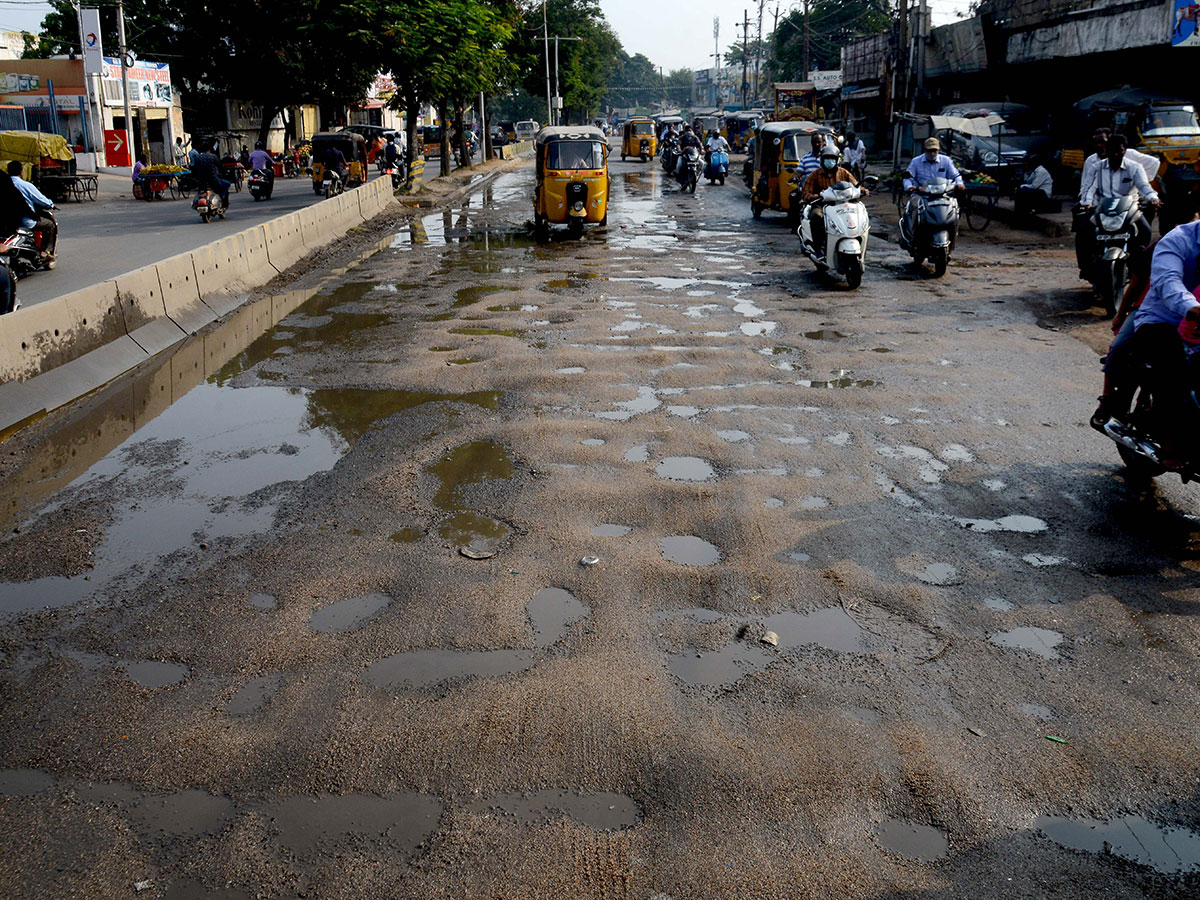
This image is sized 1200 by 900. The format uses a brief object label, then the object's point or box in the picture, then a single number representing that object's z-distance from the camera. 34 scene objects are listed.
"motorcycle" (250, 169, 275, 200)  27.72
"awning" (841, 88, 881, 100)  45.94
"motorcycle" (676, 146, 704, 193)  30.00
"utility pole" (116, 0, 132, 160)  34.78
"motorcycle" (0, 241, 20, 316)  9.67
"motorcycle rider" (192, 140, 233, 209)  21.95
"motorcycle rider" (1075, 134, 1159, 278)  11.12
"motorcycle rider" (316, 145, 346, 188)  28.38
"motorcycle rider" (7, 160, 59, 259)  14.01
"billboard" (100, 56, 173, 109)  42.22
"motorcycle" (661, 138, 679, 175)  38.50
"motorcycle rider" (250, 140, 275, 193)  27.66
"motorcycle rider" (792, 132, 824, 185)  16.22
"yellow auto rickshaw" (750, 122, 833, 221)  21.25
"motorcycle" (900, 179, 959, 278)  13.83
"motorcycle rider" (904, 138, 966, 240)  14.12
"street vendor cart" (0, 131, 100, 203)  26.09
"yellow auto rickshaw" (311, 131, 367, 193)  29.36
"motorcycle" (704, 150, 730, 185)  32.69
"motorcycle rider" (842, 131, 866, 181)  26.09
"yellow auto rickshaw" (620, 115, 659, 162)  49.59
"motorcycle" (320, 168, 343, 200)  28.25
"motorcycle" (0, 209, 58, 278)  13.55
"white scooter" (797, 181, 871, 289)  13.26
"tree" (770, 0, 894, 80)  69.31
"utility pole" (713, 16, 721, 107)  148.14
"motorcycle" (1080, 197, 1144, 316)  11.13
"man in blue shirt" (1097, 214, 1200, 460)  5.33
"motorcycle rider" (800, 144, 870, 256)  14.04
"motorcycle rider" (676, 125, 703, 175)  30.93
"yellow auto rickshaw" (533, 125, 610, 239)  19.28
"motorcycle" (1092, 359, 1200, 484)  5.54
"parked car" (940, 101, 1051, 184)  23.78
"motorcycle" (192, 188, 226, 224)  21.62
